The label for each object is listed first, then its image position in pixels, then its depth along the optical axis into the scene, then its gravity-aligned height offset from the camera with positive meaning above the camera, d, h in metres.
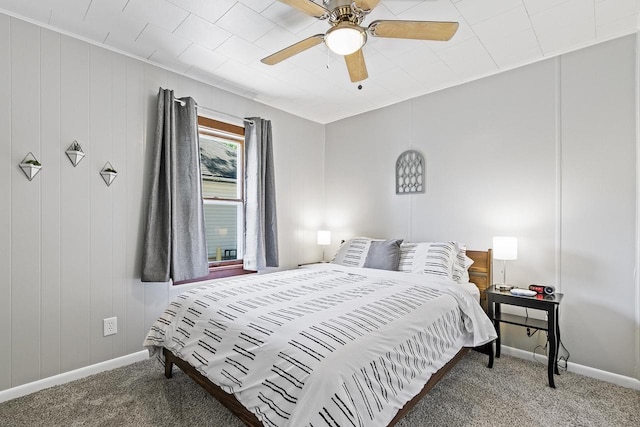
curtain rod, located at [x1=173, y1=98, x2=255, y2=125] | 2.88 +1.06
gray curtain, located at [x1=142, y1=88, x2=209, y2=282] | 2.69 +0.10
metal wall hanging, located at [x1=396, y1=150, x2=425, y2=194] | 3.46 +0.46
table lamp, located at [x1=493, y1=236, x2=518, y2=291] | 2.56 -0.30
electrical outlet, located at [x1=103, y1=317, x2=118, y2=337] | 2.50 -0.91
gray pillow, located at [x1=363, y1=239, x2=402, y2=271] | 3.03 -0.43
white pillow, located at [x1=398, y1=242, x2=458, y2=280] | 2.75 -0.43
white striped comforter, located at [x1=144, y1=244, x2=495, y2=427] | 1.30 -0.68
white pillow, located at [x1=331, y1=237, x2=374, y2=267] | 3.29 -0.44
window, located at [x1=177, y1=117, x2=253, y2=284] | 3.32 +0.23
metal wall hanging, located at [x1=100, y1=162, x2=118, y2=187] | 2.51 +0.33
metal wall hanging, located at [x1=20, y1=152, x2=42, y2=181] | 2.15 +0.34
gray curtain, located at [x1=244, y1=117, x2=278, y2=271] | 3.46 +0.16
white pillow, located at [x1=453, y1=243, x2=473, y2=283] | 2.78 -0.49
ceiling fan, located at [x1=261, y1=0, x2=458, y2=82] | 1.74 +1.08
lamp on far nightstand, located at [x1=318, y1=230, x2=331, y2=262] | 4.11 -0.32
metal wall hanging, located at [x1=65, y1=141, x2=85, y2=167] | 2.34 +0.46
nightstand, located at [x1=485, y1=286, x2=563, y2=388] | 2.24 -0.82
